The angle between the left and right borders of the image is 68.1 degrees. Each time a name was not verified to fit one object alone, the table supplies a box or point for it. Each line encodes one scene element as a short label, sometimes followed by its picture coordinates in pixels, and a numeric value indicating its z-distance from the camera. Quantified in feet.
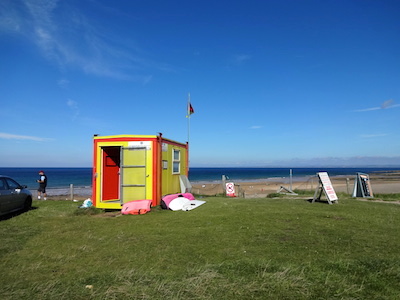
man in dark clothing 57.24
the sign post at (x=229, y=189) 54.80
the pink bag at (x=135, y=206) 33.98
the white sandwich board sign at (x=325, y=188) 39.20
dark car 31.91
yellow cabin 37.52
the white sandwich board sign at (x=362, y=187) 50.72
